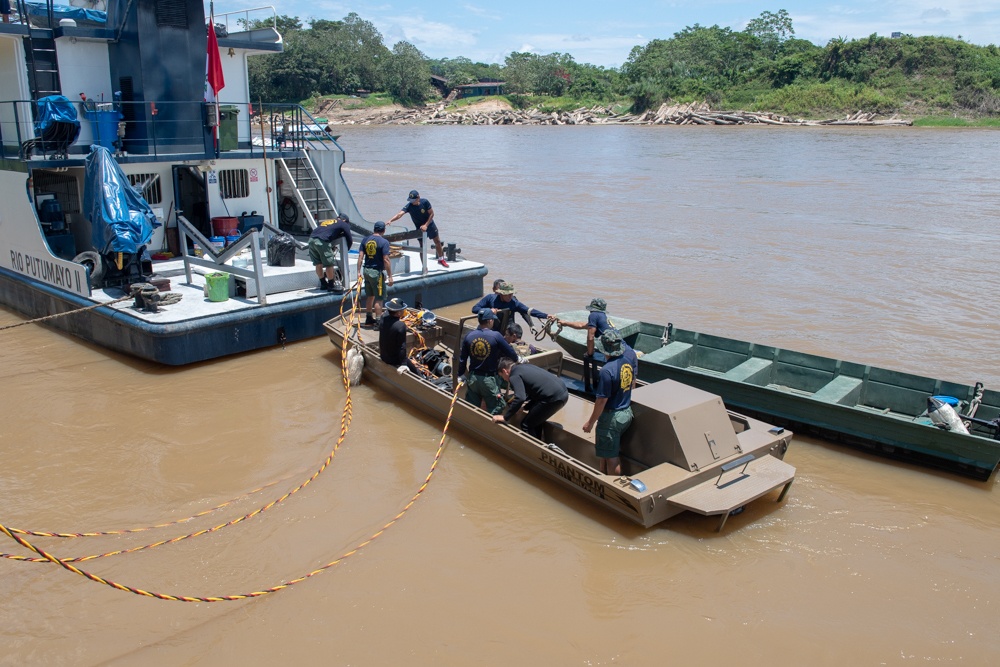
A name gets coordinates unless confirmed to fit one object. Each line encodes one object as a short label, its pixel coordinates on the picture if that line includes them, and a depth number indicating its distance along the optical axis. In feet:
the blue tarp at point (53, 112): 38.96
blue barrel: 43.01
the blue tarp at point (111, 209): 36.70
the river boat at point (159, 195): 37.11
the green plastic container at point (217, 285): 37.42
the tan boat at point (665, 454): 22.38
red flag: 42.70
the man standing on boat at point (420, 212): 44.68
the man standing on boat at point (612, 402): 22.81
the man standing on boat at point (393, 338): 31.68
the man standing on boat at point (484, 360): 25.82
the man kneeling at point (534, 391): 25.20
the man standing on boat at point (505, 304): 30.63
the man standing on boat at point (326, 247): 39.34
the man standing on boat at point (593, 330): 29.12
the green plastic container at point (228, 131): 46.32
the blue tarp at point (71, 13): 46.84
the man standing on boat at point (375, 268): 37.65
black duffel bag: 42.34
